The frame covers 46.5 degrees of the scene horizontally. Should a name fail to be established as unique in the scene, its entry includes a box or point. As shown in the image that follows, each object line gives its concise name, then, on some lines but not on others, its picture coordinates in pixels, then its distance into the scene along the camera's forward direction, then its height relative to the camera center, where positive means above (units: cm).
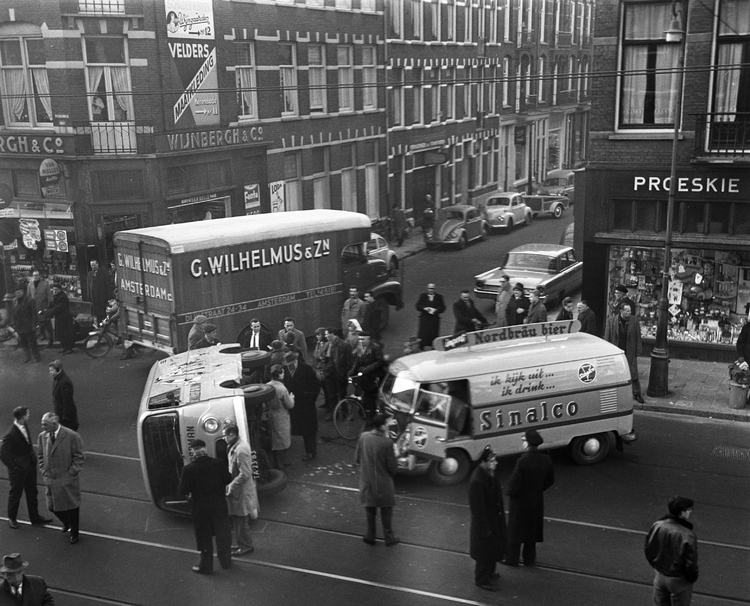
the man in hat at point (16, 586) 745 -426
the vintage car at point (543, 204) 4031 -638
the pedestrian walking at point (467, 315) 1770 -495
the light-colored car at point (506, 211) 3653 -613
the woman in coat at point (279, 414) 1220 -474
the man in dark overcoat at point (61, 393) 1301 -465
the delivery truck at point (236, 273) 1700 -412
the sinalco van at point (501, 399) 1202 -458
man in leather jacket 785 -434
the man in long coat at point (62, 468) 1041 -462
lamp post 1598 -462
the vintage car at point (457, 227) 3303 -609
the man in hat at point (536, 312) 1736 -482
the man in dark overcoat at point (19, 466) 1089 -478
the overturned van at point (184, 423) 1078 -424
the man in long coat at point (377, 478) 1021 -468
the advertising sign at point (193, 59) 2498 +27
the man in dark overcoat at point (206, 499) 953 -457
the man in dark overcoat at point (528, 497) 957 -465
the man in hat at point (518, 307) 1809 -494
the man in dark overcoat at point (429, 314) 1809 -502
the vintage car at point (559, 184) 4297 -600
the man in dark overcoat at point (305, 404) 1306 -489
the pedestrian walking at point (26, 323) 1891 -528
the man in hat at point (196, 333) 1623 -476
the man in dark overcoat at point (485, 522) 916 -468
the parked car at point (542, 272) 2314 -558
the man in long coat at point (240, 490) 1001 -468
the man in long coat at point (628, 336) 1580 -487
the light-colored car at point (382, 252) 2391 -500
